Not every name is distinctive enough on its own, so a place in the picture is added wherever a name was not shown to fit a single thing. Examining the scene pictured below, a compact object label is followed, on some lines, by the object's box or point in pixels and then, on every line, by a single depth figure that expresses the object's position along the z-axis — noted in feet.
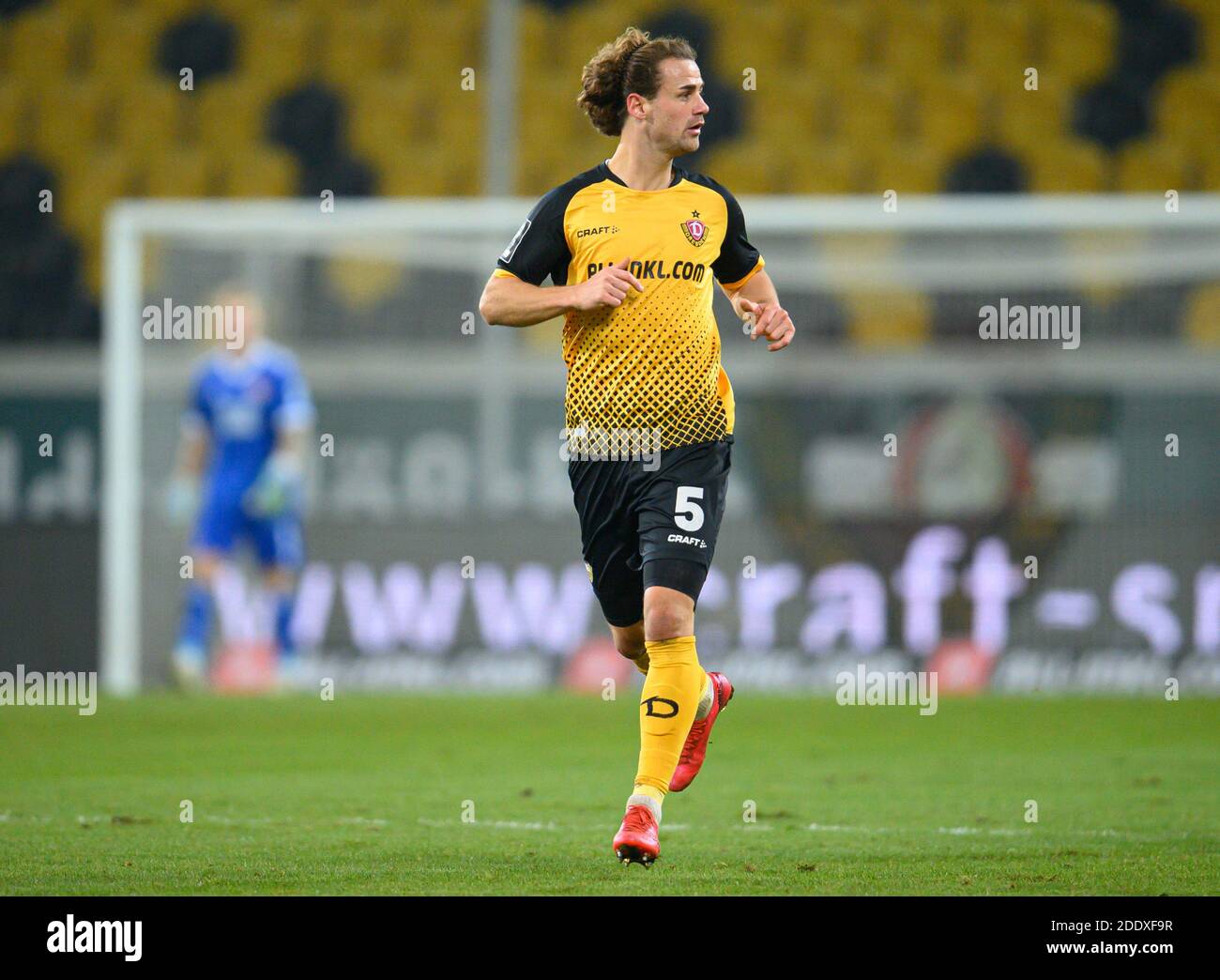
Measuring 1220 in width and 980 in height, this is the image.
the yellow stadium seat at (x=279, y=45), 63.82
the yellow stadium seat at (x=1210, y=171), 54.13
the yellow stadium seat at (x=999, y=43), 58.29
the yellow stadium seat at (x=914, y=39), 58.80
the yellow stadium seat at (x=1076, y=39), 58.18
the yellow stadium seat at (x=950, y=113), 58.03
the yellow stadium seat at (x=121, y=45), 63.72
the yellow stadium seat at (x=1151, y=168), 55.26
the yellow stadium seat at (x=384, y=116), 61.98
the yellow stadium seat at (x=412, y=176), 61.16
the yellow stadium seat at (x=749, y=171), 59.06
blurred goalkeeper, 39.68
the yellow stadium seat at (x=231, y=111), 62.90
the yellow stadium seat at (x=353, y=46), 63.41
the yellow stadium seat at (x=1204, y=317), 39.60
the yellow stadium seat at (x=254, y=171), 61.93
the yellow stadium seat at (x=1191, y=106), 55.88
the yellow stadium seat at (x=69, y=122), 62.59
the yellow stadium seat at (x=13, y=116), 62.69
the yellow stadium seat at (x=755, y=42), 60.59
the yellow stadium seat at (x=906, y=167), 57.62
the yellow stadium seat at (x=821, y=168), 57.67
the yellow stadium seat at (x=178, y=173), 61.93
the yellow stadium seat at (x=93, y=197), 60.80
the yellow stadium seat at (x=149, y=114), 62.85
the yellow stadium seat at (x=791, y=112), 59.21
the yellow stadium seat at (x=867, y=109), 58.13
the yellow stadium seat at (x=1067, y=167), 56.65
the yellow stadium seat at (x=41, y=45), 63.77
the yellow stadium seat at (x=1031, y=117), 57.67
